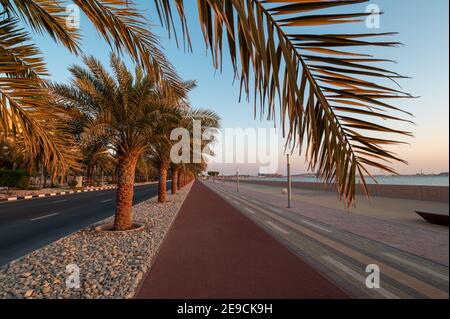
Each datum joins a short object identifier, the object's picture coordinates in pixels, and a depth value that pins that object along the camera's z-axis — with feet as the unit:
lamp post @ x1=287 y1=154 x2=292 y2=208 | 45.03
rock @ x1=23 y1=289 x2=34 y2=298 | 11.14
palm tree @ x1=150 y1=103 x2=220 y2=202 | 26.84
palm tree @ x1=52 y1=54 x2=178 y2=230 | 24.09
